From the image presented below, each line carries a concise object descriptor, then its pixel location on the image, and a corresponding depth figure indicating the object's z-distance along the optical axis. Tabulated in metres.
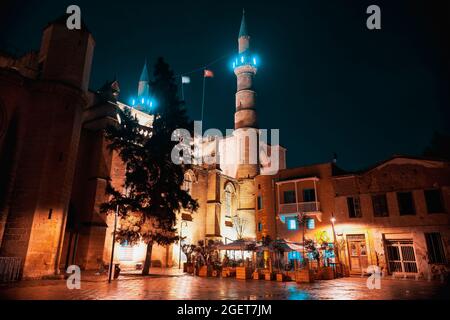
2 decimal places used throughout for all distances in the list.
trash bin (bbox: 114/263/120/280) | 15.53
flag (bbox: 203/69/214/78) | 39.26
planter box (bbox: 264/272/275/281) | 18.20
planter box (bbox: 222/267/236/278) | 19.92
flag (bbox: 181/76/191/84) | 38.09
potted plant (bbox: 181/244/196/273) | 21.82
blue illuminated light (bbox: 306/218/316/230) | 25.95
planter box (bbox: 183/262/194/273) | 21.76
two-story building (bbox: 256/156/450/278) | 20.39
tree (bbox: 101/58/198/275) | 19.03
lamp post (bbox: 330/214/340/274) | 22.48
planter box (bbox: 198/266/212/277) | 20.29
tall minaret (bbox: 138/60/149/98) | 56.03
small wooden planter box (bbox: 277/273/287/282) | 17.29
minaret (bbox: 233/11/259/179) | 41.91
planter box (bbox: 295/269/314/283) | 16.34
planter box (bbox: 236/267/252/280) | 18.66
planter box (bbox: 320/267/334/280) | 18.45
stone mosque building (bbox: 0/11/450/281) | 15.55
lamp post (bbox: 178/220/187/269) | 30.42
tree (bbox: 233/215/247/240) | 36.97
